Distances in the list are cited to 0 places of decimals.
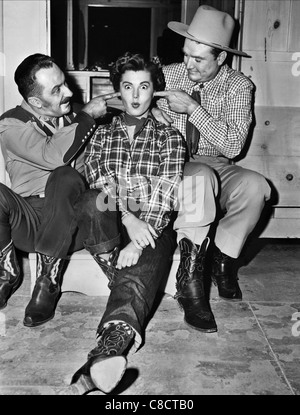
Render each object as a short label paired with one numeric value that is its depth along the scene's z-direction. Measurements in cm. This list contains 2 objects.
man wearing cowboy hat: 258
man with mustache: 248
